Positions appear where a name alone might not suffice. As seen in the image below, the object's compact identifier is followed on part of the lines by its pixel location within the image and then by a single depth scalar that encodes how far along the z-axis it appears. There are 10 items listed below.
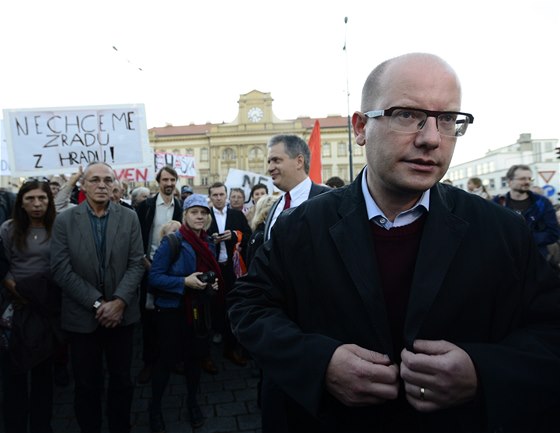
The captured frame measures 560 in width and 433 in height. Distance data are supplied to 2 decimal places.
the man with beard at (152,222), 4.84
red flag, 6.50
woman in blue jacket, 3.68
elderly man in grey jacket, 3.23
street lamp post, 21.05
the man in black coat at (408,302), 1.21
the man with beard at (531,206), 4.91
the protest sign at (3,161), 7.13
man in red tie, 3.73
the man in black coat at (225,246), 5.06
